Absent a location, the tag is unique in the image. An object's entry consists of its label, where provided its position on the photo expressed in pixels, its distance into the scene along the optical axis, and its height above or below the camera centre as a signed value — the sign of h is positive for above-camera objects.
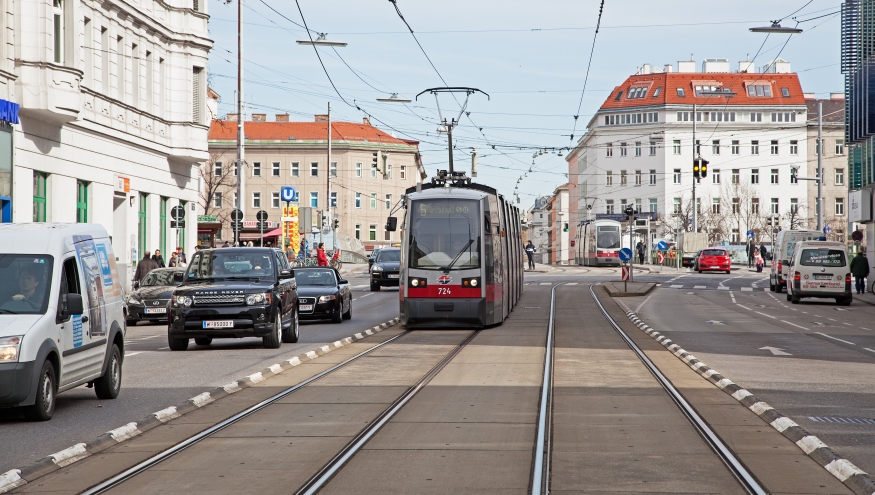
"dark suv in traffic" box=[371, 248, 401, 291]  46.38 -0.81
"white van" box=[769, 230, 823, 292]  47.34 -0.12
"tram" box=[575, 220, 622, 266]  82.31 +0.43
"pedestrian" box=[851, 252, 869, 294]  44.56 -0.69
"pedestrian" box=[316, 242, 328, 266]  50.78 -0.37
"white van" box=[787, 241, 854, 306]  38.16 -0.75
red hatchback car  71.50 -0.73
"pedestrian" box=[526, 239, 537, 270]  73.56 -0.18
